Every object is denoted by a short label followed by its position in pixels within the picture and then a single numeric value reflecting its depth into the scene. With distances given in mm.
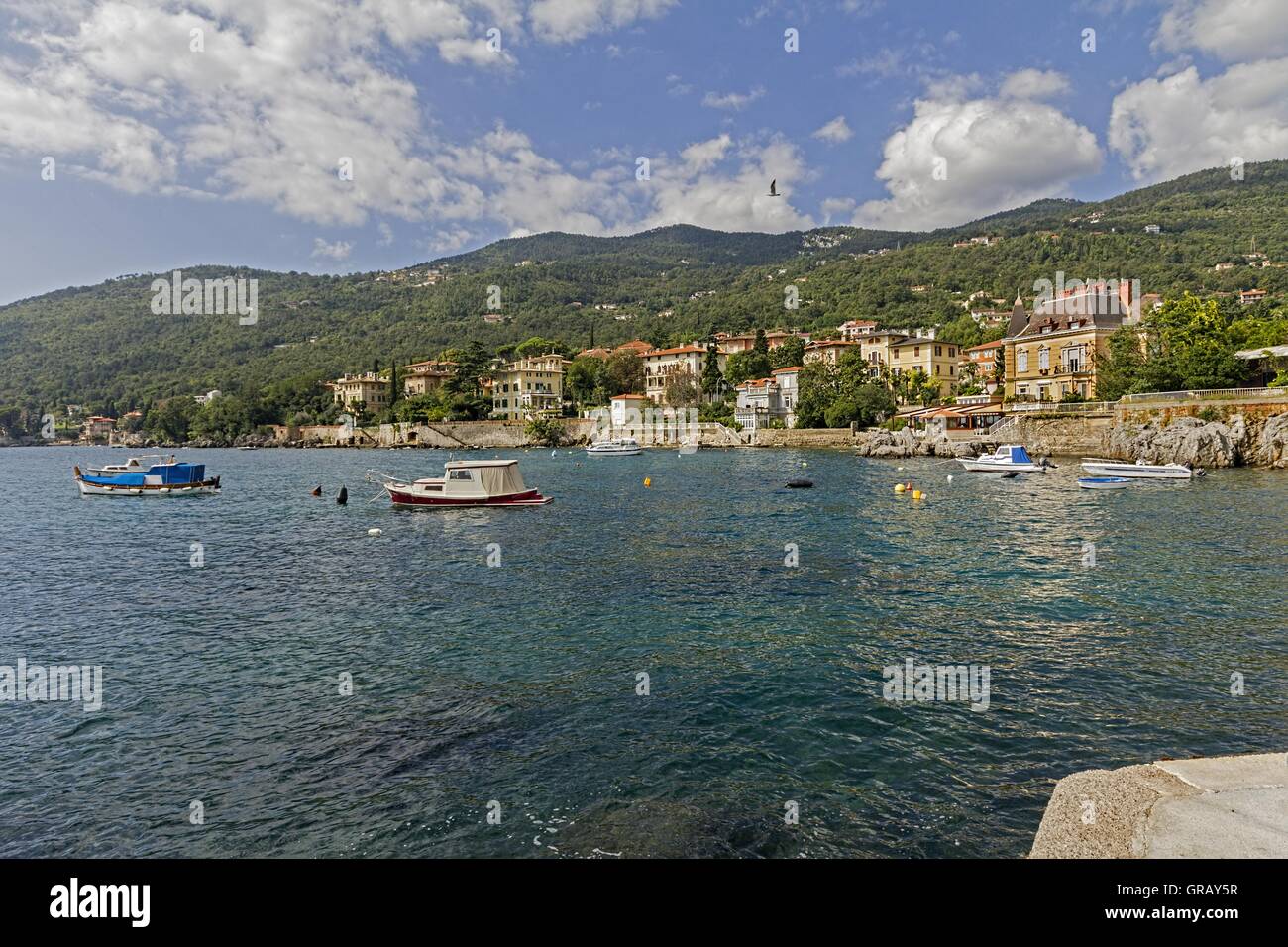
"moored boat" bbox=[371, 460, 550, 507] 34844
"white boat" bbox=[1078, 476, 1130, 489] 37094
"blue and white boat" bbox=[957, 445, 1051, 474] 46762
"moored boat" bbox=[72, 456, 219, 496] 43750
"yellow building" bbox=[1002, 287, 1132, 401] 67750
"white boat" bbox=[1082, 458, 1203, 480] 40188
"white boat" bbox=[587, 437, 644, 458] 86188
